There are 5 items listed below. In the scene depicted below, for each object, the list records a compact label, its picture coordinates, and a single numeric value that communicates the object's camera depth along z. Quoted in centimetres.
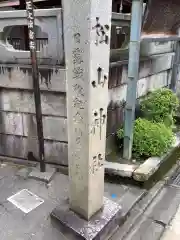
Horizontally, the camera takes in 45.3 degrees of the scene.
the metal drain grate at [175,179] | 406
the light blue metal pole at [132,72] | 335
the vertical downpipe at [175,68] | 556
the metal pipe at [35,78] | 311
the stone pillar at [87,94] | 202
